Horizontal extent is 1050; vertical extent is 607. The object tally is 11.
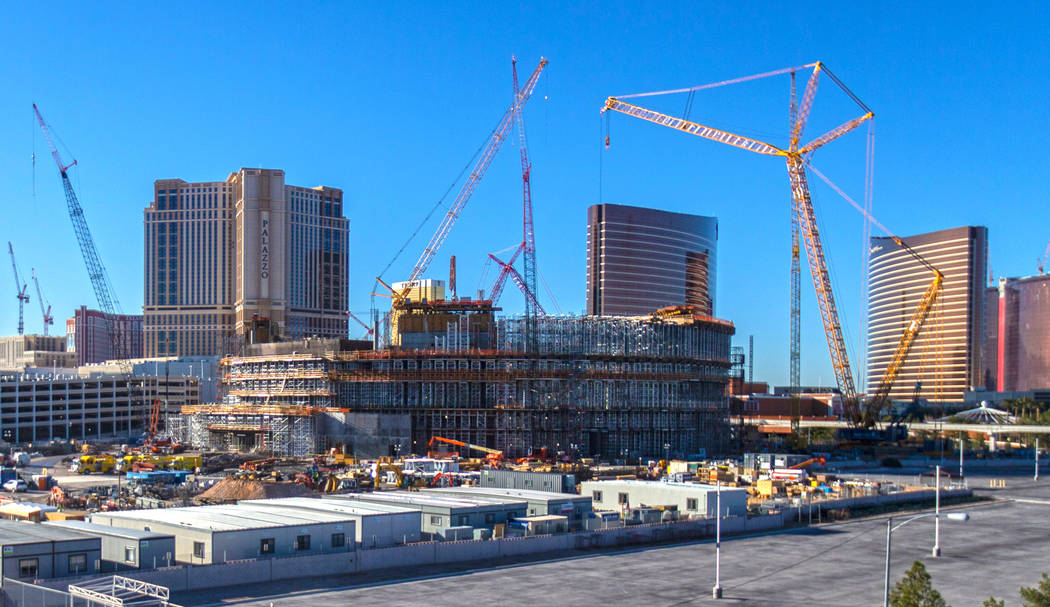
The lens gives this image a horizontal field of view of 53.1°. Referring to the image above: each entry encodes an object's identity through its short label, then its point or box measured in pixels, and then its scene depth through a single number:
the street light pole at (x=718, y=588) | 51.41
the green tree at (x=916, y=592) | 37.09
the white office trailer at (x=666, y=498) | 76.69
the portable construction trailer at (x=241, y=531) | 52.41
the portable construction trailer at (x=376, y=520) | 59.59
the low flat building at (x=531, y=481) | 85.94
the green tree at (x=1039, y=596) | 36.97
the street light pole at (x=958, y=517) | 37.69
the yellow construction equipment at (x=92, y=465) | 116.69
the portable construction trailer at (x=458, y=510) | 64.56
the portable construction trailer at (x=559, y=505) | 71.00
